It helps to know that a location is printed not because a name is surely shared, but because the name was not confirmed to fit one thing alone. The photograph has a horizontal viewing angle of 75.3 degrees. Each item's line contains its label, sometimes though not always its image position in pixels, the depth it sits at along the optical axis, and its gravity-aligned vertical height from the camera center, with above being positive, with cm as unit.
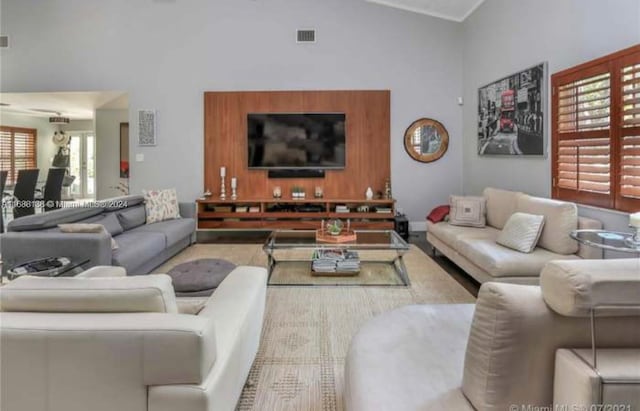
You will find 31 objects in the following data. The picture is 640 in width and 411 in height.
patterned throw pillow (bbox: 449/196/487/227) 484 -28
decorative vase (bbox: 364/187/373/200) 657 -8
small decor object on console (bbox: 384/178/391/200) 663 +0
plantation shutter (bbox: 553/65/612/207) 346 +46
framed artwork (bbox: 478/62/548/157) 445 +90
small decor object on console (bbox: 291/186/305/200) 665 -6
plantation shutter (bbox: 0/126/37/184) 1041 +107
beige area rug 214 -101
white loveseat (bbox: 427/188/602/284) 332 -53
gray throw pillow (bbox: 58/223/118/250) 359 -33
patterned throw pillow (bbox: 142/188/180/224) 545 -21
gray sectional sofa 347 -46
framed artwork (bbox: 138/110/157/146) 673 +102
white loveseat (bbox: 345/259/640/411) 102 -41
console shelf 635 -41
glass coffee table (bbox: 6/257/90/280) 297 -58
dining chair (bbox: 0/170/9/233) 614 +14
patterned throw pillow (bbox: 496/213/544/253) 356 -39
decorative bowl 441 -42
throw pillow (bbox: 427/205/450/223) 516 -32
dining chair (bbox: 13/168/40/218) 645 -5
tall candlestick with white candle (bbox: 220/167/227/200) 668 +16
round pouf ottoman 285 -63
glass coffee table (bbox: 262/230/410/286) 412 -83
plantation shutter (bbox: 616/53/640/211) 310 +41
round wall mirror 668 +79
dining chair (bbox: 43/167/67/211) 696 +2
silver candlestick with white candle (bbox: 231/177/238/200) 663 +2
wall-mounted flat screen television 661 +79
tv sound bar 671 +26
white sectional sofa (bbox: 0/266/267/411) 134 -52
